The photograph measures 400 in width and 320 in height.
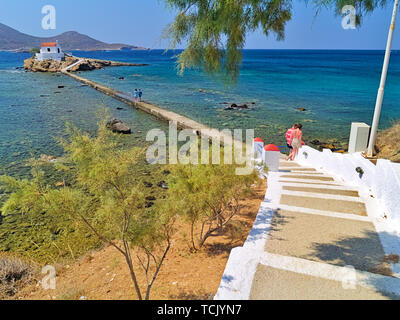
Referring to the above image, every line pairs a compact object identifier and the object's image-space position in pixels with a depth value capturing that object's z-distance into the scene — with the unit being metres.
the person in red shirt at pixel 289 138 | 12.32
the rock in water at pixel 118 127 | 18.50
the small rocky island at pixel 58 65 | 65.01
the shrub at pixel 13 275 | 5.97
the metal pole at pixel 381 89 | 9.15
